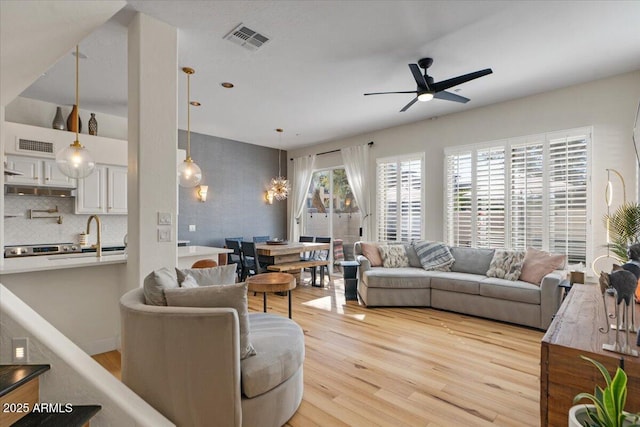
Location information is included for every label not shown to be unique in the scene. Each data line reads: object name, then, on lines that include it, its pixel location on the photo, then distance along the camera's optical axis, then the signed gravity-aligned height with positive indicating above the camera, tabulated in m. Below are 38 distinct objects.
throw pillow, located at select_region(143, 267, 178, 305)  1.82 -0.44
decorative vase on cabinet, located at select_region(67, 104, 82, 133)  4.42 +1.31
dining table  5.16 -0.64
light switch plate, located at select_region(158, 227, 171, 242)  2.66 -0.18
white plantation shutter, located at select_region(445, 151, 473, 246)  4.95 +0.23
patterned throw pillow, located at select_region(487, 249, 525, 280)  4.00 -0.67
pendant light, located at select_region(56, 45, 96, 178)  2.60 +0.44
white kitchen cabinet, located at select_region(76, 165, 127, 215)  4.55 +0.33
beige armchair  1.61 -0.84
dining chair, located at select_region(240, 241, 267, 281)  5.00 -0.80
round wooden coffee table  2.96 -0.68
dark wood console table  1.38 -0.73
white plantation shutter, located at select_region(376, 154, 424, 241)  5.56 +0.29
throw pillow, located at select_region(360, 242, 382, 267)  4.92 -0.63
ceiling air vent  2.81 +1.66
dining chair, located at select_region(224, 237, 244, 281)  5.54 -0.78
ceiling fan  3.07 +1.35
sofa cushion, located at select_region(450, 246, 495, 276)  4.39 -0.67
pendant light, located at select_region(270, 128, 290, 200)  6.34 +0.54
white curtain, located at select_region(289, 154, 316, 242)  7.32 +0.60
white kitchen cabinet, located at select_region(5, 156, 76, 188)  4.02 +0.55
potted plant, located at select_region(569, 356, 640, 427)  1.15 -0.74
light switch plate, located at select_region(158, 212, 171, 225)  2.66 -0.04
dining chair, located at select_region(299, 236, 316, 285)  5.80 -0.87
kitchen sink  3.14 -0.44
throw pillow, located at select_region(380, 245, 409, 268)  4.85 -0.67
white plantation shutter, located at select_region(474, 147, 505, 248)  4.63 +0.24
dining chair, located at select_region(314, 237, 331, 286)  5.76 -0.91
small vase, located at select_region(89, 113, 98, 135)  4.67 +1.32
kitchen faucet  3.01 -0.33
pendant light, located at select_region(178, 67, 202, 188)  3.52 +0.47
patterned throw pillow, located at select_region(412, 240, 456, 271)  4.65 -0.64
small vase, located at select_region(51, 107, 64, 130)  4.43 +1.32
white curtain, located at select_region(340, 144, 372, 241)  6.25 +0.75
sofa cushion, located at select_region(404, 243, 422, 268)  4.93 -0.69
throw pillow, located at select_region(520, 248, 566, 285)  3.77 -0.63
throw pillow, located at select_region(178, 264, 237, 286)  2.24 -0.45
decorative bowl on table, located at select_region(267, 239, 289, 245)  5.84 -0.55
